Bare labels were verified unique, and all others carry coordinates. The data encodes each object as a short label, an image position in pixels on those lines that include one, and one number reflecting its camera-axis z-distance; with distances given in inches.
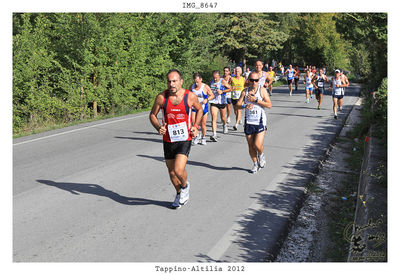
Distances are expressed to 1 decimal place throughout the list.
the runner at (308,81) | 815.1
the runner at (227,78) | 514.2
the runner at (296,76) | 1122.3
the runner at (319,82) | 707.4
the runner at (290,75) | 1031.4
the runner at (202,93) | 418.4
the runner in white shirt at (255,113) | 323.6
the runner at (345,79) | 602.9
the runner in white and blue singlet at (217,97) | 464.2
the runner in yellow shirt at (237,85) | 520.4
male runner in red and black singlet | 246.5
